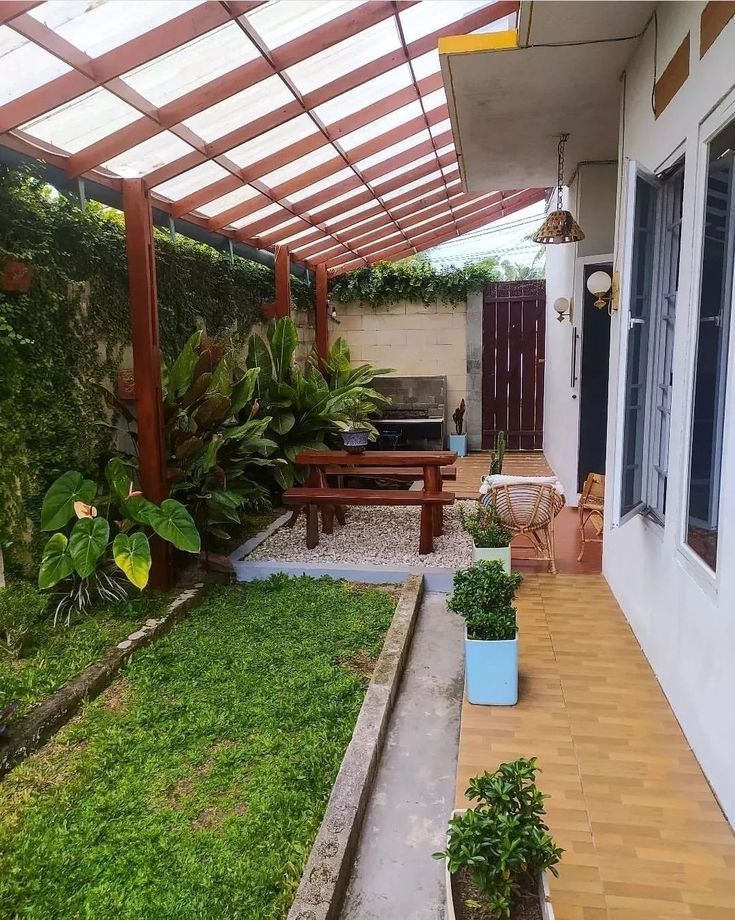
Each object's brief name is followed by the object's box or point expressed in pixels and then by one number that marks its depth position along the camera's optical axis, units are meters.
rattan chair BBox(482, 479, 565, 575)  4.30
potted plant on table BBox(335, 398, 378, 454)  4.95
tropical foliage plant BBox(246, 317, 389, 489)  6.12
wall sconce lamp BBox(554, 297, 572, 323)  6.40
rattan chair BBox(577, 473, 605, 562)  4.86
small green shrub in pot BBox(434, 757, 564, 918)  1.45
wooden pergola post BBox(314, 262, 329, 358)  8.94
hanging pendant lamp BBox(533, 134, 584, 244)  4.92
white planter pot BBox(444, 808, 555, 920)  1.43
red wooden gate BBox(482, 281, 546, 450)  10.02
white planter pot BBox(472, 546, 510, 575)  3.98
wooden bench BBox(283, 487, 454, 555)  4.66
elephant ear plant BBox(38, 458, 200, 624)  3.52
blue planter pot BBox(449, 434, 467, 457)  9.87
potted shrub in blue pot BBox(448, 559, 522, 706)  2.75
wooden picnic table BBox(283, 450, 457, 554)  4.67
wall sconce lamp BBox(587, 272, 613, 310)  5.13
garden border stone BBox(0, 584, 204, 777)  2.57
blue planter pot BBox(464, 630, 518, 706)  2.74
